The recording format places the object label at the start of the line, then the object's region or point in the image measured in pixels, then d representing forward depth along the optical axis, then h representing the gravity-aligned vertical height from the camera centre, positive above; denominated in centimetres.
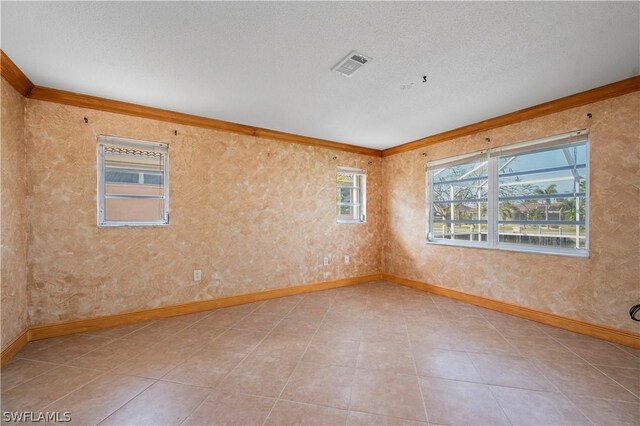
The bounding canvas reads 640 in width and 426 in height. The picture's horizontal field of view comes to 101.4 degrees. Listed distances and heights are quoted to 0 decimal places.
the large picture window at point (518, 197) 305 +29
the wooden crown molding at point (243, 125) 257 +130
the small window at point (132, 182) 307 +41
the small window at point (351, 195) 500 +44
